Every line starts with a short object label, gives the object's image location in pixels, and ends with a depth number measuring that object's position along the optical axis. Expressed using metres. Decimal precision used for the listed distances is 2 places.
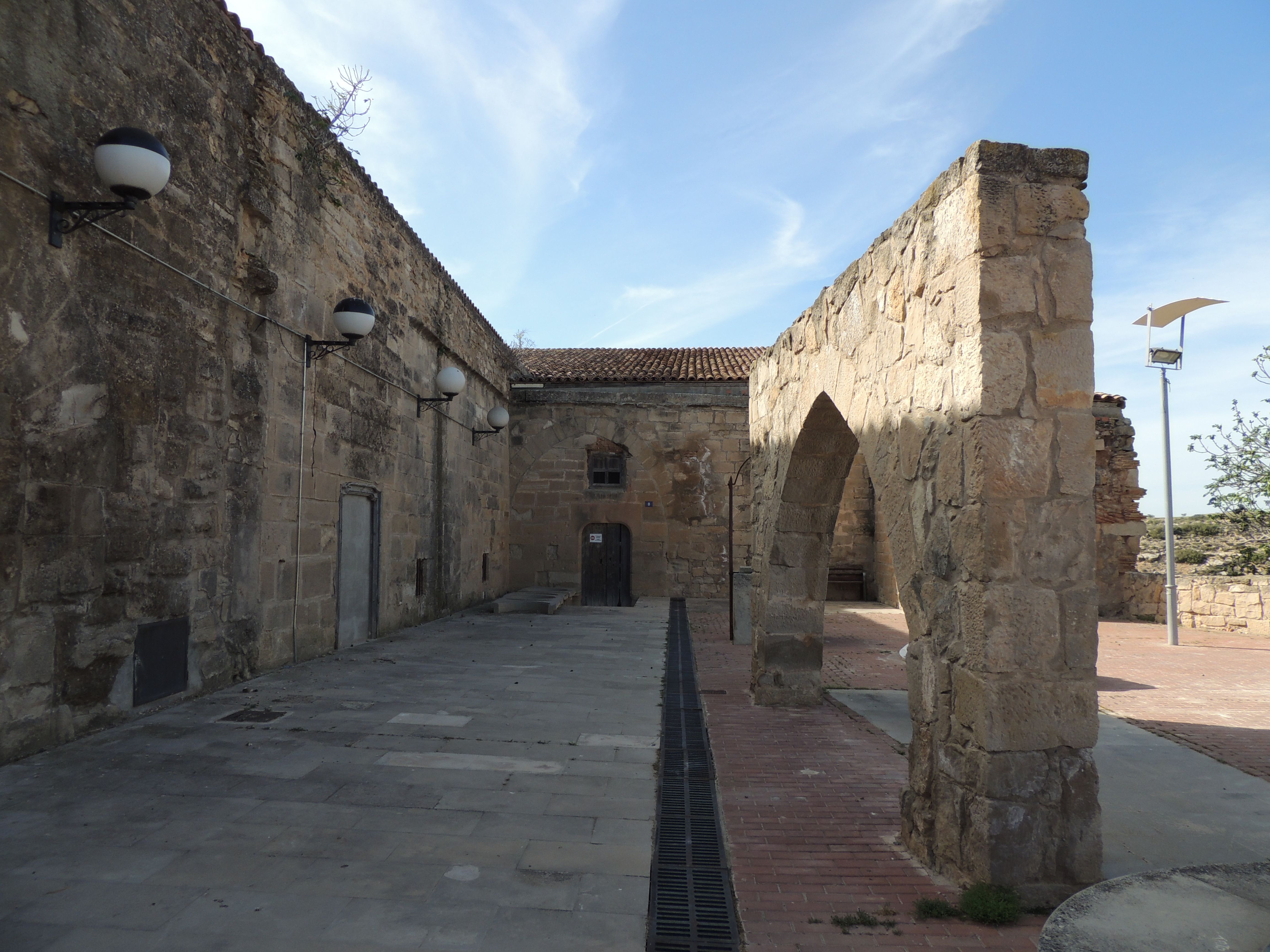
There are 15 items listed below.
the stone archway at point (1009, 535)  2.79
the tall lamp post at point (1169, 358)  11.07
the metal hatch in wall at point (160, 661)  4.91
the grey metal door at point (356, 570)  7.86
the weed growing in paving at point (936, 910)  2.68
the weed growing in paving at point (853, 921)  2.62
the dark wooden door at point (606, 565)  15.20
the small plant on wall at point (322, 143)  6.99
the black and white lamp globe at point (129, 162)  4.12
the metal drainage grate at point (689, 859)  2.53
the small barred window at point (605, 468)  15.34
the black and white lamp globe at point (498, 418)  12.45
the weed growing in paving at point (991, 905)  2.62
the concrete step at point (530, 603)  12.21
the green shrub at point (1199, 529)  23.31
